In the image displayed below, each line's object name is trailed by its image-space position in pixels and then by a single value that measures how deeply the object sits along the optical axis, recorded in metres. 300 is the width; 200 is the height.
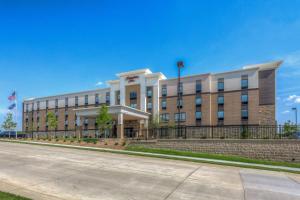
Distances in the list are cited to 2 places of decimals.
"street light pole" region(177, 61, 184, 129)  26.15
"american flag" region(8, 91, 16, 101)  39.25
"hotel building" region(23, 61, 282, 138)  36.34
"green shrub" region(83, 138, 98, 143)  27.17
